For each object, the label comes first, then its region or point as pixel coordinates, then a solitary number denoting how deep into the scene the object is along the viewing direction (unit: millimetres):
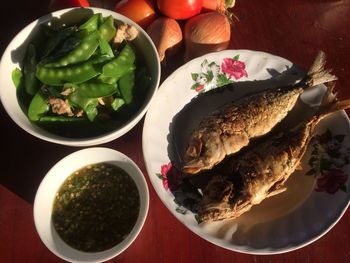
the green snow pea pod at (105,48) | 337
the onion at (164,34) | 403
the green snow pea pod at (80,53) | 320
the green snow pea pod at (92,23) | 336
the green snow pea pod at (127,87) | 346
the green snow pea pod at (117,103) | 348
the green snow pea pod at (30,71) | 333
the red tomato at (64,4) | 416
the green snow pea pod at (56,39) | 331
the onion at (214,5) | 433
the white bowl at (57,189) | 313
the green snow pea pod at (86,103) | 328
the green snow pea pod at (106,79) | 334
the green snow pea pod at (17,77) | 339
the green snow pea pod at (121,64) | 327
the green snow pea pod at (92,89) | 328
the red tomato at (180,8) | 409
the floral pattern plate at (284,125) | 342
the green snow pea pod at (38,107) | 326
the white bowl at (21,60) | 316
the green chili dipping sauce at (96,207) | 336
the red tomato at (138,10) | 423
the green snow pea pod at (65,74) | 314
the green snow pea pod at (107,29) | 342
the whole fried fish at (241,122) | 354
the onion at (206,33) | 405
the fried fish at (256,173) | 334
